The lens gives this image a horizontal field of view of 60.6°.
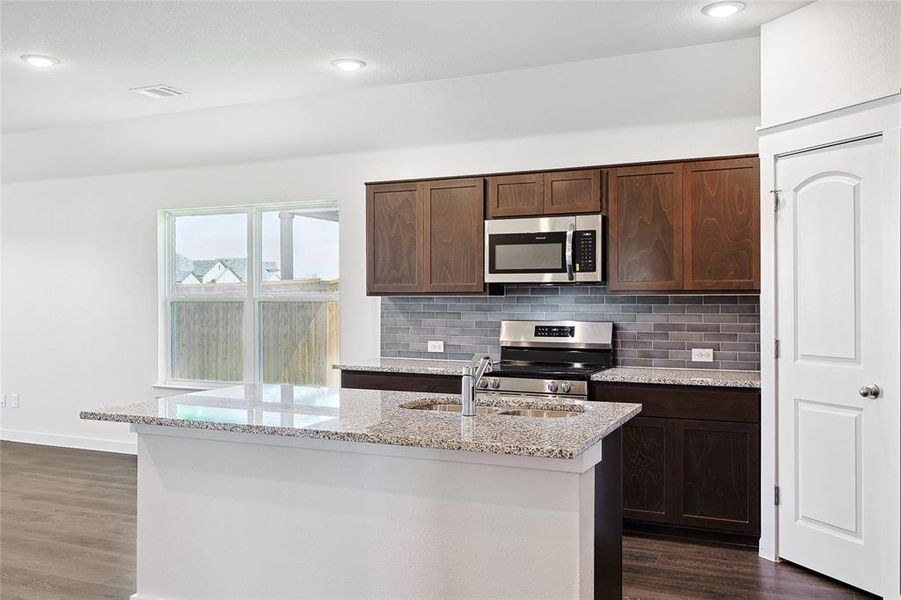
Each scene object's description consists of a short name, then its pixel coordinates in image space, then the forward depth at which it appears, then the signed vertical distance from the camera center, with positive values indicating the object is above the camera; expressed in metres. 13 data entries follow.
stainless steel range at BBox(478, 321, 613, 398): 4.42 -0.32
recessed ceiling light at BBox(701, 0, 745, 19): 3.54 +1.39
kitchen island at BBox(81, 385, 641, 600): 2.43 -0.67
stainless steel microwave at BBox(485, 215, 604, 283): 4.61 +0.35
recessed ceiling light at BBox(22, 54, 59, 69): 4.30 +1.39
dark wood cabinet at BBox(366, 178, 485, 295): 4.97 +0.46
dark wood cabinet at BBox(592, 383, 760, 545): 3.99 -0.83
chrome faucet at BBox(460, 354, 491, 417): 2.78 -0.28
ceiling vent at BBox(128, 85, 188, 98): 4.91 +1.40
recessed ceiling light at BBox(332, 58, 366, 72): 4.36 +1.39
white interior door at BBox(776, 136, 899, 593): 3.31 -0.21
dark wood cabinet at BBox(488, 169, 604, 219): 4.64 +0.70
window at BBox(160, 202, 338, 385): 5.95 +0.10
